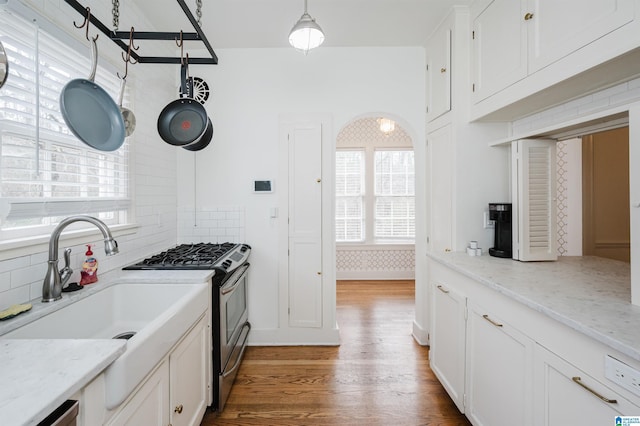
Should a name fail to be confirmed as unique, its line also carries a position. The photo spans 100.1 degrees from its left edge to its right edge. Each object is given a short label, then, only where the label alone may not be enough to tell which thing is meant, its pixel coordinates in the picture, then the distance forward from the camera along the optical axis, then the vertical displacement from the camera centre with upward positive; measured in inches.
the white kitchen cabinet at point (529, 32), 45.0 +37.6
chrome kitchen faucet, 48.0 -8.9
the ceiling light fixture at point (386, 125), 169.3 +55.9
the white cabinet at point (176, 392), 39.7 -31.6
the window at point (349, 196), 189.0 +12.4
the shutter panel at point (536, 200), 69.2 +3.3
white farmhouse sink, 34.9 -20.0
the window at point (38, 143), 46.6 +14.3
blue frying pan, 47.6 +19.5
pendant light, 68.9 +47.6
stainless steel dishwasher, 25.3 -19.7
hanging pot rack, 47.9 +35.1
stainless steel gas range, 70.5 -23.5
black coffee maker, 73.8 -4.8
